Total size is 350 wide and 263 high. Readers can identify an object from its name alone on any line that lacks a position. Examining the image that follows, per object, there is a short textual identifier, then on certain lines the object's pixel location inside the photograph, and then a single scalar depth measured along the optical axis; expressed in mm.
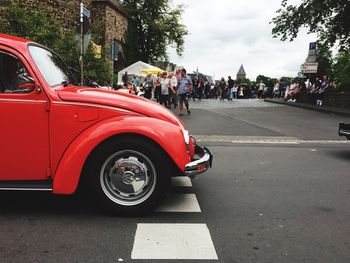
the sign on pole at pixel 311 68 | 22828
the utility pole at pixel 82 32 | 11411
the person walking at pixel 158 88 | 20481
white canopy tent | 32312
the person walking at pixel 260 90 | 41406
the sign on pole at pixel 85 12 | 11359
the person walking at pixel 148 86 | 21984
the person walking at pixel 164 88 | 18453
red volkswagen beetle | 4367
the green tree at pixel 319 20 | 23884
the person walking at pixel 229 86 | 30434
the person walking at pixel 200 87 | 30297
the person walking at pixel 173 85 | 18927
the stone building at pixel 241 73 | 160750
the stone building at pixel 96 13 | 32156
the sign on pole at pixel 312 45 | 22266
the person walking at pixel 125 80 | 21734
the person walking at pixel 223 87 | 31748
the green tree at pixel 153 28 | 54816
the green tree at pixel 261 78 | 121662
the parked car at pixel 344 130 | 8688
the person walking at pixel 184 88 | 16344
